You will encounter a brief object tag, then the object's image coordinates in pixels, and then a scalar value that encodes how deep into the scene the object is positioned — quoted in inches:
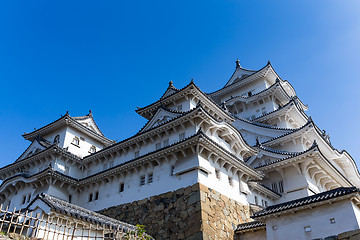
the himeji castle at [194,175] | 730.2
